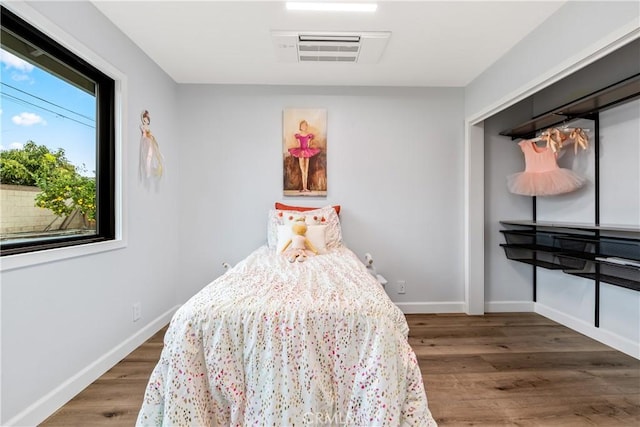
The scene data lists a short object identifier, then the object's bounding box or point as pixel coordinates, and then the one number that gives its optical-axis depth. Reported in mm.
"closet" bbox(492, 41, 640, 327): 2123
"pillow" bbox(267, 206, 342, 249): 2840
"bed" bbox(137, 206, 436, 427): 1295
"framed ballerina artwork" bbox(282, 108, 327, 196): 3113
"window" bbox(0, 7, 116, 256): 1516
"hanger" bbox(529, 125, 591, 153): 2498
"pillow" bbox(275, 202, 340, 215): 3047
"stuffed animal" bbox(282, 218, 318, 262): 2449
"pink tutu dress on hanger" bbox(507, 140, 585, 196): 2592
